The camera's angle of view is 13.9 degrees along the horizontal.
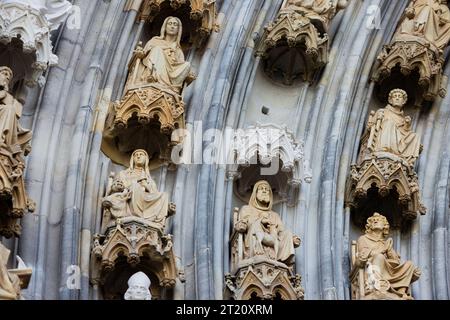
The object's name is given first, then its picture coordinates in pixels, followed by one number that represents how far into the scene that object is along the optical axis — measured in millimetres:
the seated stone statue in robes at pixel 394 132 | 19578
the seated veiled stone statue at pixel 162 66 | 19047
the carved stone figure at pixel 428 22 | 20578
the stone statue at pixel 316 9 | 20172
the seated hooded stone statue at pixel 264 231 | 18128
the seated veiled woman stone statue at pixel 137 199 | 17875
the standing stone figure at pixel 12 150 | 17219
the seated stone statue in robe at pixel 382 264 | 18094
